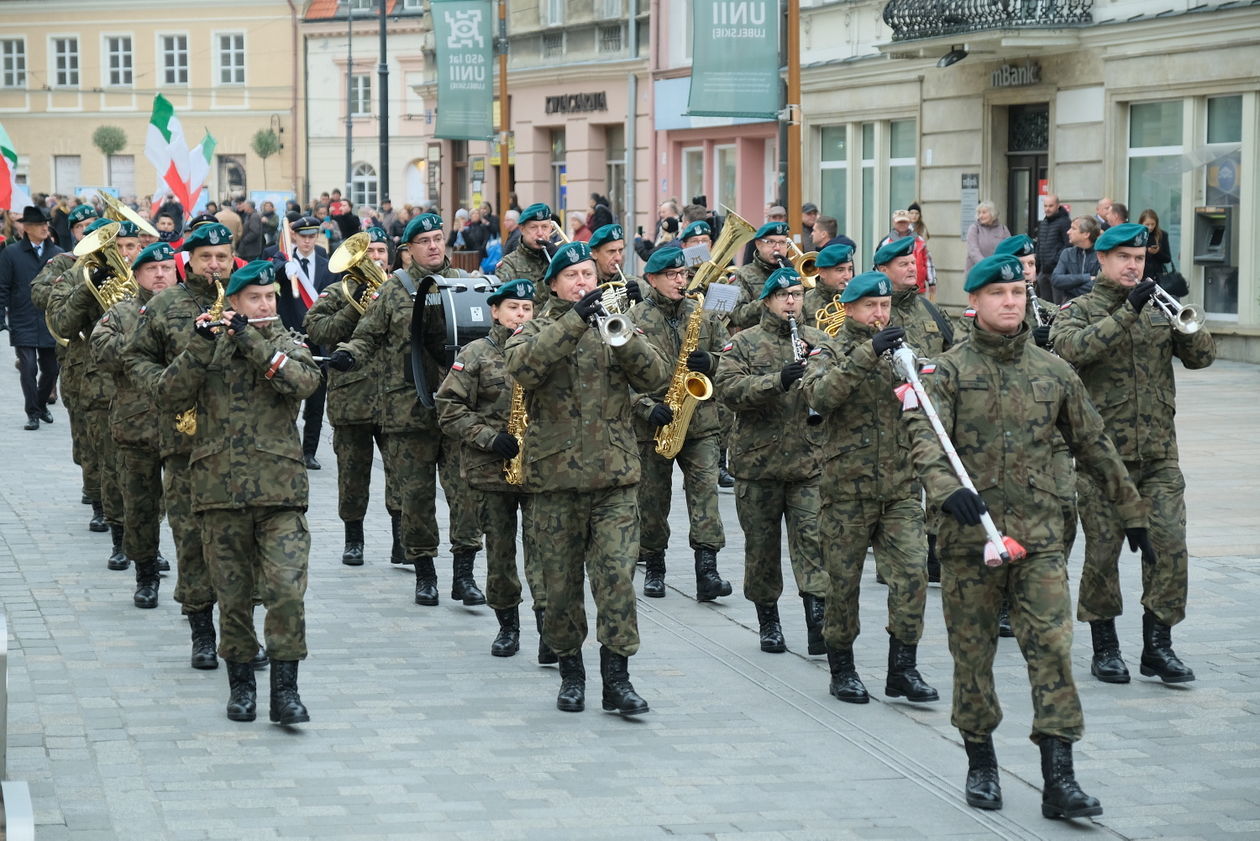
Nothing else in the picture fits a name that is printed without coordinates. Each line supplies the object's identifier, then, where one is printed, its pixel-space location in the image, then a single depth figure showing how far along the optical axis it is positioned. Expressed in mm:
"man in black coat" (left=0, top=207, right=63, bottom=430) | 19156
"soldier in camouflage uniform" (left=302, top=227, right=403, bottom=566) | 11820
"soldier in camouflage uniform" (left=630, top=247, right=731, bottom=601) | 10758
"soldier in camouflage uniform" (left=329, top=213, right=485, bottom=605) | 11141
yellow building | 73312
